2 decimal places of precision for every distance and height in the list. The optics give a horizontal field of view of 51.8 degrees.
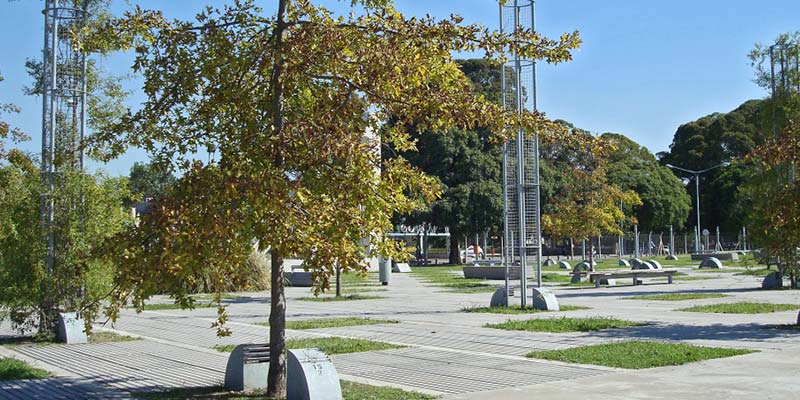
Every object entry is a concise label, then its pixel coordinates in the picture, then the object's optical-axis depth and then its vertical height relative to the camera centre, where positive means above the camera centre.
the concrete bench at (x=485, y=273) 36.28 -1.10
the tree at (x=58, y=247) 14.98 +0.07
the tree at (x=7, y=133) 23.76 +3.52
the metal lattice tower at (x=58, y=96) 15.22 +3.07
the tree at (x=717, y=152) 78.44 +9.47
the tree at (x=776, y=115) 23.01 +3.89
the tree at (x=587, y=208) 33.97 +1.67
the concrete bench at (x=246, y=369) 9.33 -1.36
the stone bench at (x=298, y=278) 35.12 -1.25
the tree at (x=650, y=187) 73.31 +5.51
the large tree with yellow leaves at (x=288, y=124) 7.80 +1.37
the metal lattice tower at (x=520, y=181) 18.94 +1.59
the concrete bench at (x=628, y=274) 30.44 -1.00
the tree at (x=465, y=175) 52.84 +4.83
